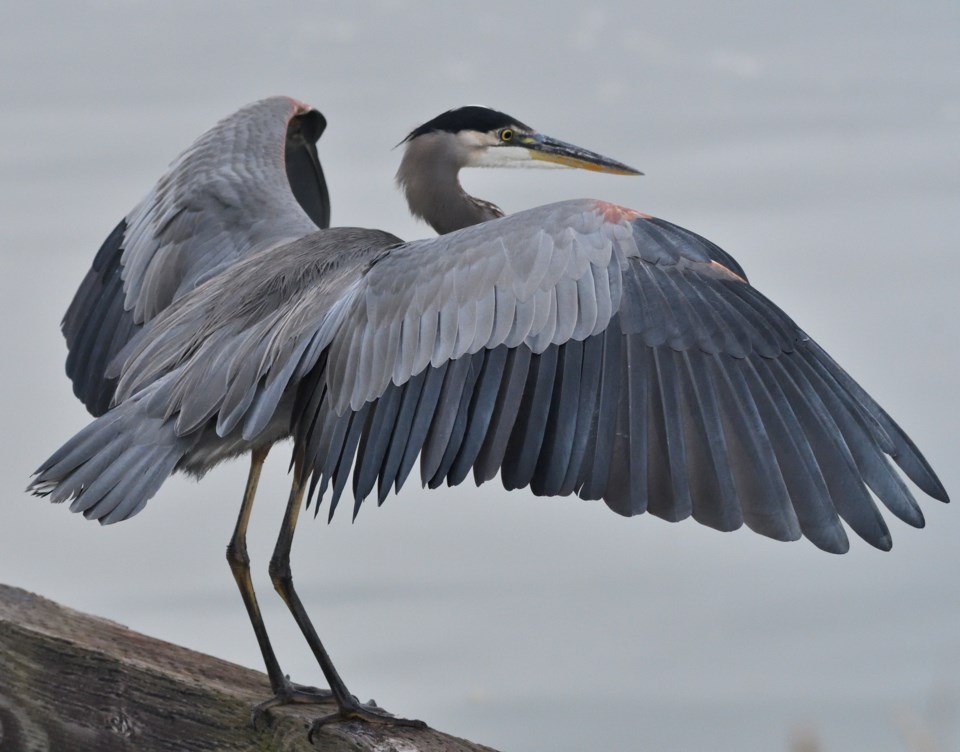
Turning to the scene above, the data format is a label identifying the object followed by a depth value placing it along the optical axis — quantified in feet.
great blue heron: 20.04
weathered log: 17.52
